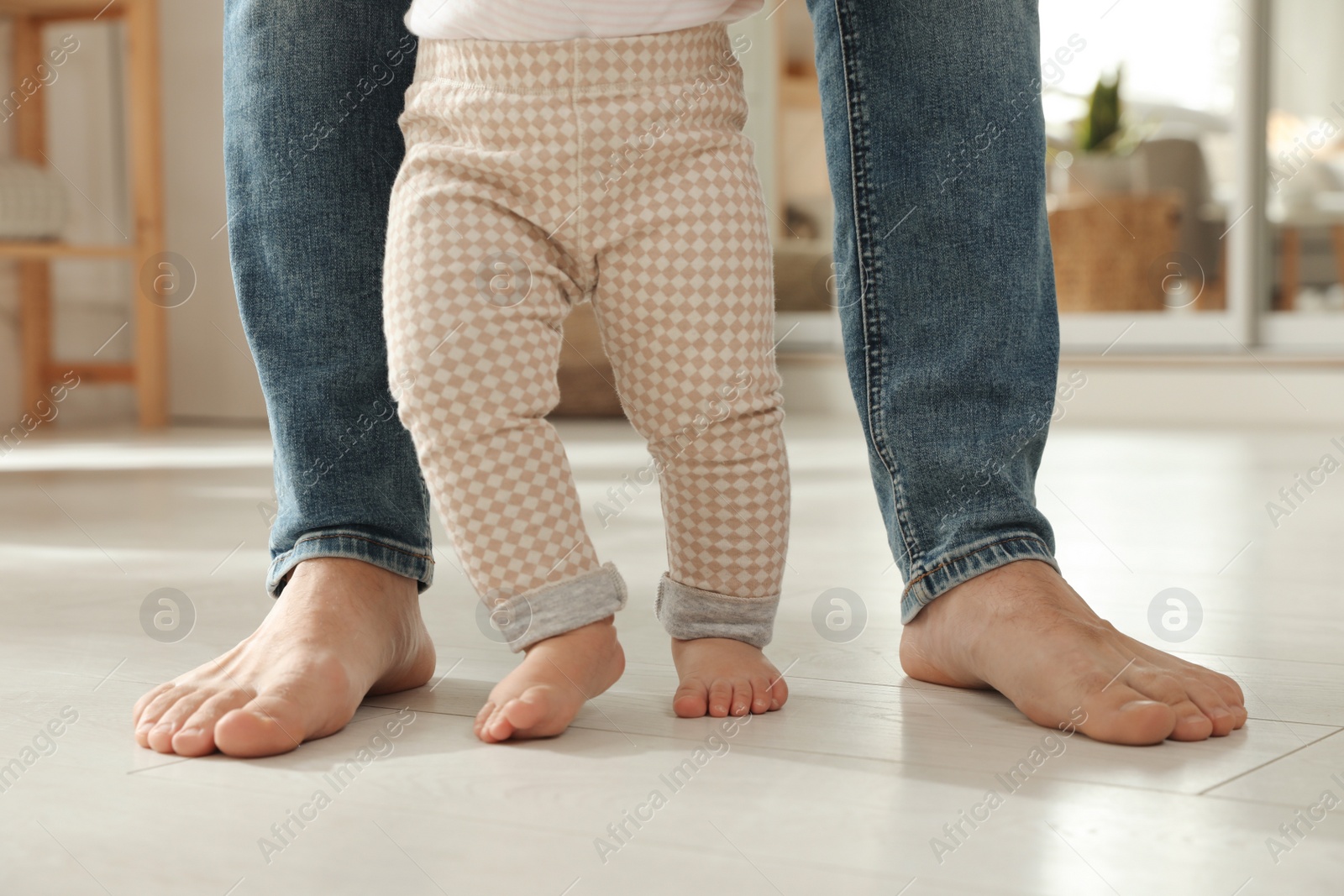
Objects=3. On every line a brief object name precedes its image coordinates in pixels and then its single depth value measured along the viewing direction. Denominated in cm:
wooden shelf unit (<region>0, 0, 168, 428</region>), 287
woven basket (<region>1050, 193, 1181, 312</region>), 310
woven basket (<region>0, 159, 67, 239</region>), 255
